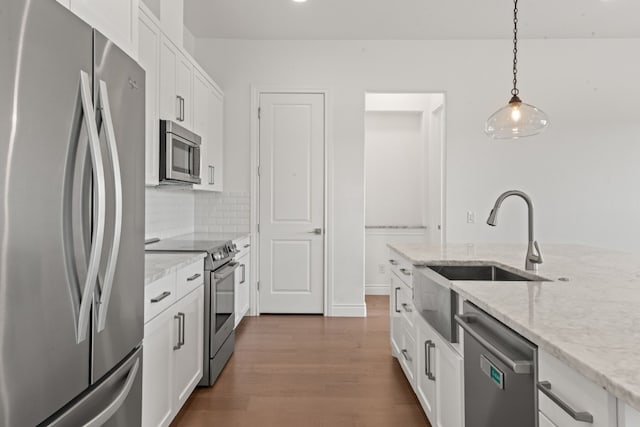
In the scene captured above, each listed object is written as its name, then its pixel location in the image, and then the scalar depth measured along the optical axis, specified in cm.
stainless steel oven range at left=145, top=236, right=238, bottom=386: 269
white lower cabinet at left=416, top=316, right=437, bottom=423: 205
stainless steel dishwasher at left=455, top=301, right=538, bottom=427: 108
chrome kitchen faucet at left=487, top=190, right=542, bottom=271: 196
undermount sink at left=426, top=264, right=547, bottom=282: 230
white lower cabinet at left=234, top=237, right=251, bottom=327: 382
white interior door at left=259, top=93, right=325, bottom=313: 459
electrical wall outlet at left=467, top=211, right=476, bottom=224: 461
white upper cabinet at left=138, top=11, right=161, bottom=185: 256
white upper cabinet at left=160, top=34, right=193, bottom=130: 289
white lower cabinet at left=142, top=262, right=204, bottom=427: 183
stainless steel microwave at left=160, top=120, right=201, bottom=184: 284
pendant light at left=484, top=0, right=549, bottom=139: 274
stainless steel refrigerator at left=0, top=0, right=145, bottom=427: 89
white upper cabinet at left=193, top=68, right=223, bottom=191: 367
